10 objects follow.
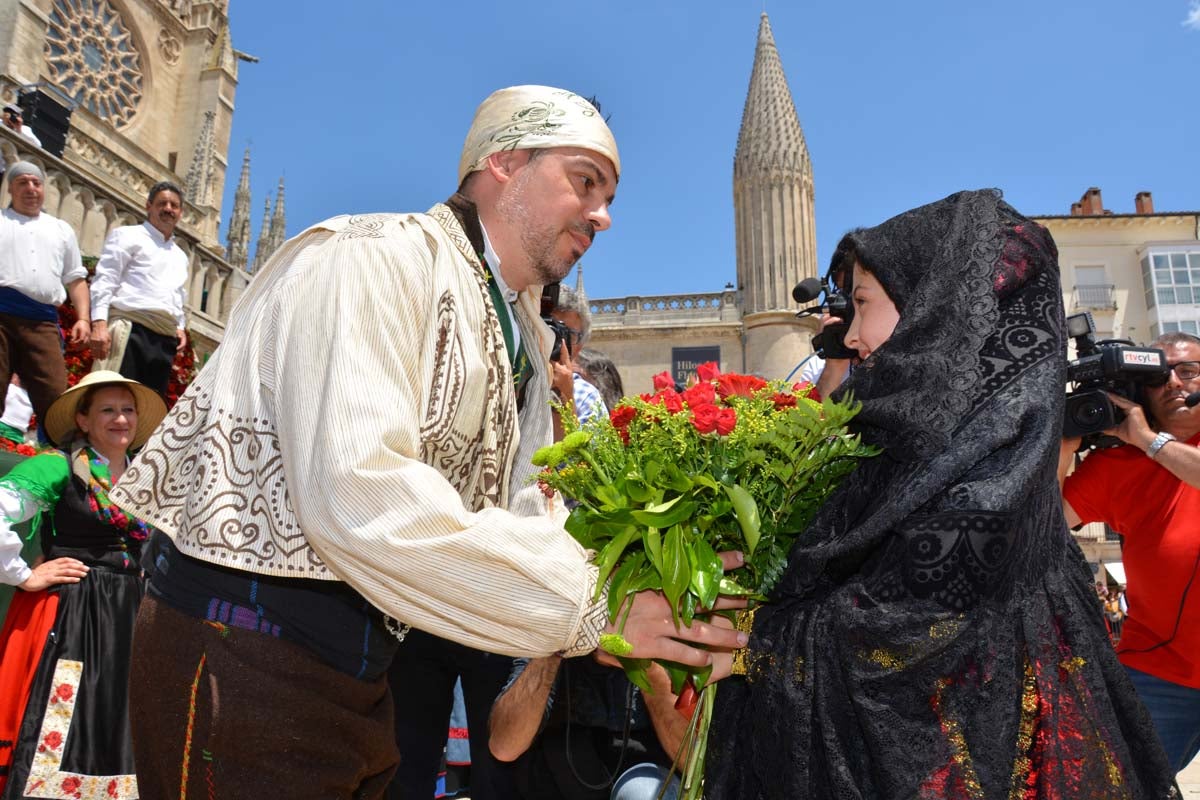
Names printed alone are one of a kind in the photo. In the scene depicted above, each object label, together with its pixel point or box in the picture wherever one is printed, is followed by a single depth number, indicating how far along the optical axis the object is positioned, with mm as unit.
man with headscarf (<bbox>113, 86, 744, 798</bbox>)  1523
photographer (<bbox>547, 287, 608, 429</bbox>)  3758
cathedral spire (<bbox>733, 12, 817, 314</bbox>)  28016
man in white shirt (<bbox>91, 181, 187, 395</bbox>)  7195
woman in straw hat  4020
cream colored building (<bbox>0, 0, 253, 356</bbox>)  28594
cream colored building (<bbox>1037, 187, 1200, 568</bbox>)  36094
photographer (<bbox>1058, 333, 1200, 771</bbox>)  3512
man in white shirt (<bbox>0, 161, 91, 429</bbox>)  6301
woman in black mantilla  1757
